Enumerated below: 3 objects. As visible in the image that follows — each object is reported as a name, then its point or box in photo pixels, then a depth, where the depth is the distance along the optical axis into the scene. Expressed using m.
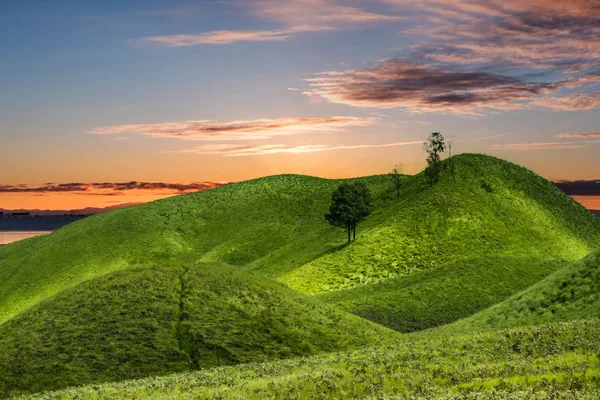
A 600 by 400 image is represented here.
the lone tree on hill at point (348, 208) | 111.38
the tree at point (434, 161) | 130.25
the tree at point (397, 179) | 139.49
